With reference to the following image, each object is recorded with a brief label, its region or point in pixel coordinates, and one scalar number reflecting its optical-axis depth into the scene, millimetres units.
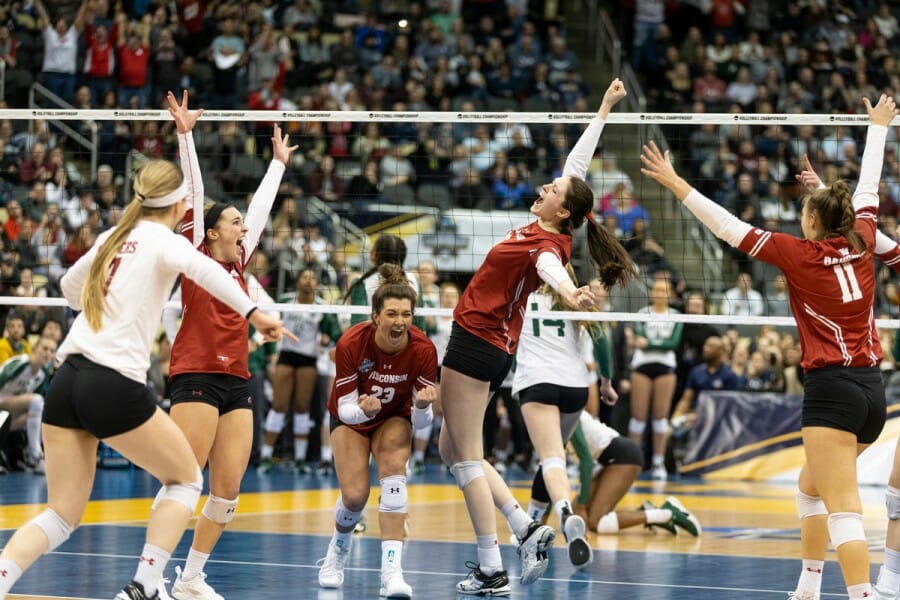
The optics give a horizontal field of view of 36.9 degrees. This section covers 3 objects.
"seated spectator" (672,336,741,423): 17422
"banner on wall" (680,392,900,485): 16766
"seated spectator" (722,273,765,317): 18562
